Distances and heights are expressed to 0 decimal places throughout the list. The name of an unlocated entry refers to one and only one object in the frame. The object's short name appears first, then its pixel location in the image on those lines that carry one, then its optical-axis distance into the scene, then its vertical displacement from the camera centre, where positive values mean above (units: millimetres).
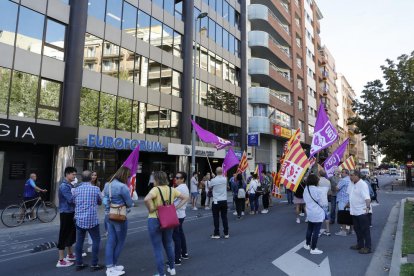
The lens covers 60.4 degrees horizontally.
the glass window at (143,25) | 22992 +9407
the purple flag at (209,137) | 16062 +1550
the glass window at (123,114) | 20969 +3288
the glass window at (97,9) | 19578 +8917
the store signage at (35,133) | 14601 +1507
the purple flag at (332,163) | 12918 +406
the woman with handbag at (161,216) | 5664 -742
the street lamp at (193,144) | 21684 +1656
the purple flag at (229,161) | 14391 +436
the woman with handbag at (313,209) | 7543 -746
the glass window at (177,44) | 26317 +9411
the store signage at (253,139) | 32938 +3087
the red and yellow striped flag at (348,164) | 14878 +445
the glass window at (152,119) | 23172 +3342
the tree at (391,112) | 38531 +7317
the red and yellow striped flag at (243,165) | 16361 +329
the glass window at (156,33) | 24078 +9367
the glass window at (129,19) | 21828 +9360
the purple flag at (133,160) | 9409 +245
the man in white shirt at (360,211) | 7719 -790
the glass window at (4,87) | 15461 +3443
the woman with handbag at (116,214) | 5957 -757
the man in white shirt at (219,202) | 9266 -799
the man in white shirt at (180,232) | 6777 -1189
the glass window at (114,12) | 20656 +9221
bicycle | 11586 -1556
